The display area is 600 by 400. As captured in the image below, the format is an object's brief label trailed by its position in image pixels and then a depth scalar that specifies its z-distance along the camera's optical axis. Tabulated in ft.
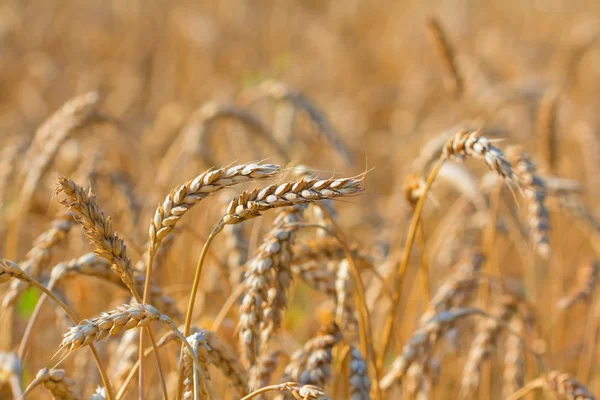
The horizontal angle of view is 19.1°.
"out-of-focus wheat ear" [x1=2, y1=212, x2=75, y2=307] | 4.02
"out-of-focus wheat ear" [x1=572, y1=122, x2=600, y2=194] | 7.29
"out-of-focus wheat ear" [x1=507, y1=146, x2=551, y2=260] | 4.16
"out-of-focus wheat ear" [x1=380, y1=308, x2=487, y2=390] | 4.02
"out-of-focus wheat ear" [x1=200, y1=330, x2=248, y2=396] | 3.76
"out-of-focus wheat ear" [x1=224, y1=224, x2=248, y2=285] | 4.51
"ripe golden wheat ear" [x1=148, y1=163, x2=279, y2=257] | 3.40
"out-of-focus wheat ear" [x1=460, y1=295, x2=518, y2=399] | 4.43
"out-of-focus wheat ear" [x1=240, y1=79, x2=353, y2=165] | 5.47
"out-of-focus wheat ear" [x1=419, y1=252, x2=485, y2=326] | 4.46
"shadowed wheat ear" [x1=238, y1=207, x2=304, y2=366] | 3.71
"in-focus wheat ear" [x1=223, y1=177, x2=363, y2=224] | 3.35
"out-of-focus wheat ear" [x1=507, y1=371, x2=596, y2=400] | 3.90
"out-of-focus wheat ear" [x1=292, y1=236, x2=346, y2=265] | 4.12
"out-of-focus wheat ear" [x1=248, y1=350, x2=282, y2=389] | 4.02
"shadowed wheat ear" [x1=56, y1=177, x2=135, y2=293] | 3.41
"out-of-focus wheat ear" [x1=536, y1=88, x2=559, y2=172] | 5.60
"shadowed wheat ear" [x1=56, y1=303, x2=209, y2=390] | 3.30
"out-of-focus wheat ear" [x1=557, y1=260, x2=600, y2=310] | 4.67
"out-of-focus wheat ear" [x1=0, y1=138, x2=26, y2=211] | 6.28
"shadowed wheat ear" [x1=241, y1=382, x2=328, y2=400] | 3.38
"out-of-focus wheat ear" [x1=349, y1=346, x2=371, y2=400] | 3.83
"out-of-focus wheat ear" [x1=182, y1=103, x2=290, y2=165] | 5.60
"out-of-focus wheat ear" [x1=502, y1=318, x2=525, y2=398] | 4.57
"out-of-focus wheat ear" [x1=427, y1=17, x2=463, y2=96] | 5.77
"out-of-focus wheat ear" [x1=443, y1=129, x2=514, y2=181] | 3.58
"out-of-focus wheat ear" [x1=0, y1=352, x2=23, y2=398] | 3.89
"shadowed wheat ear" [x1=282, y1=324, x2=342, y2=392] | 3.83
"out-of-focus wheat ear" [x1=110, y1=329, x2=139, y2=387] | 4.01
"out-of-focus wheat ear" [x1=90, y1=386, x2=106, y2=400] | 3.62
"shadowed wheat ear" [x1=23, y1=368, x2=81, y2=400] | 3.63
